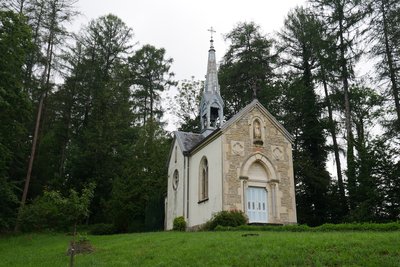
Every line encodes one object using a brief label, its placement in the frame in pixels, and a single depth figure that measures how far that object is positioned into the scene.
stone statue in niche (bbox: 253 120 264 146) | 22.81
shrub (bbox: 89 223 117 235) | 28.83
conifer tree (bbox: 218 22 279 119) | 37.88
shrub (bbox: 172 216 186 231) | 24.06
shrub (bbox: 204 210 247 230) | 19.94
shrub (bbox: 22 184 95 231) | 12.48
